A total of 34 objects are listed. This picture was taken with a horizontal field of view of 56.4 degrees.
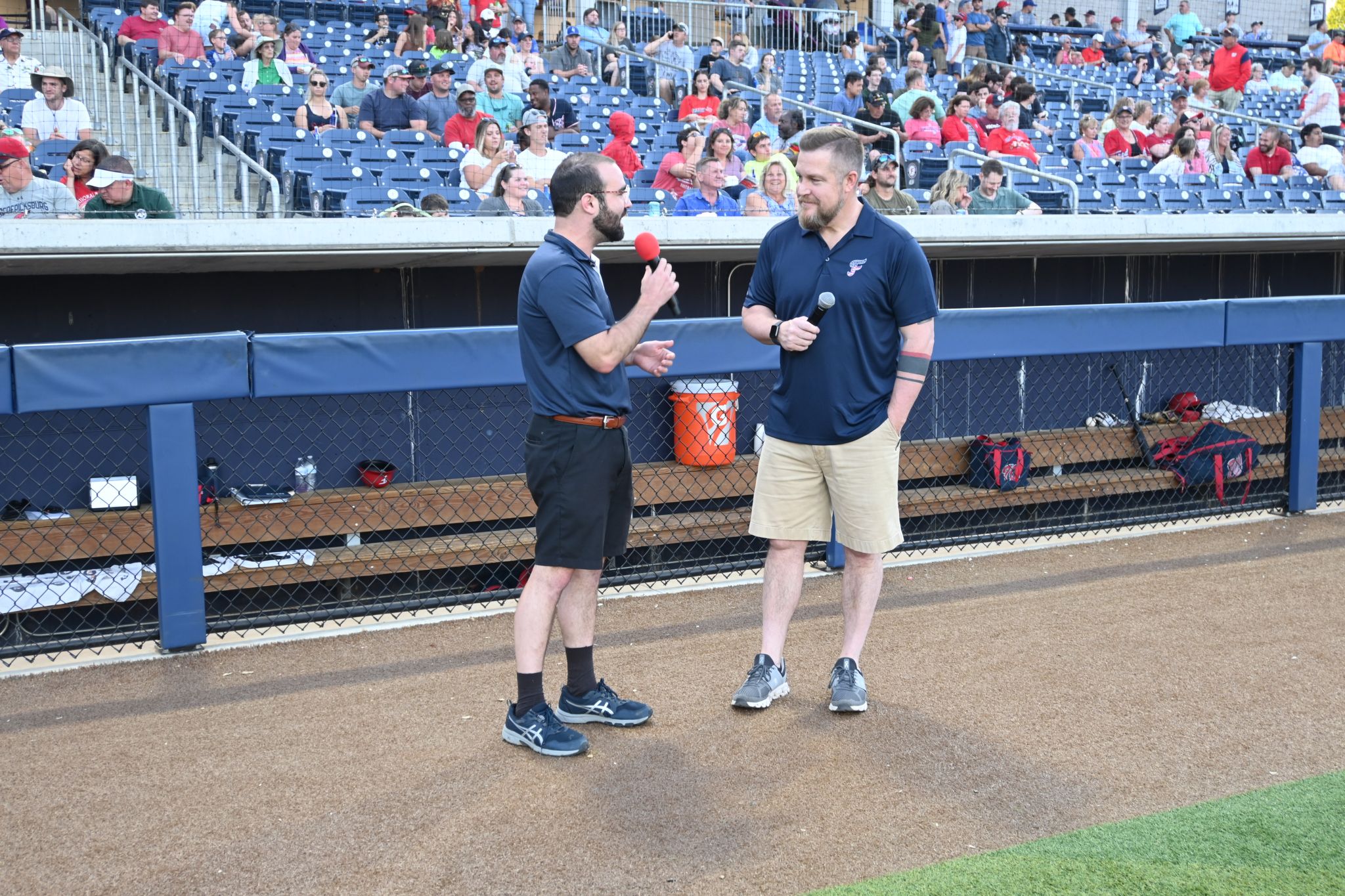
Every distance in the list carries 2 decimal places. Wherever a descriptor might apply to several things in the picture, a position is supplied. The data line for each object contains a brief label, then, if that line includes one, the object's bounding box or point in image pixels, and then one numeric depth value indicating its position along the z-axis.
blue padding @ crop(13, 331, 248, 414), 4.32
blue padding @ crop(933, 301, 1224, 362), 5.79
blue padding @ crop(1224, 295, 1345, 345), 6.45
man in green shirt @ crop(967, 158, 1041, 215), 8.95
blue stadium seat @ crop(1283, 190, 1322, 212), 11.16
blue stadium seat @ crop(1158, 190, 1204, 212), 10.51
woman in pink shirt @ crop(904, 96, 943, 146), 11.76
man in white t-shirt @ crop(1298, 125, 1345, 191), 13.50
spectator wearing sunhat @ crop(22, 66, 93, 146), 8.41
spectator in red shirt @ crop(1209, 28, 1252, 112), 17.45
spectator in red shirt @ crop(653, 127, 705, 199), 9.06
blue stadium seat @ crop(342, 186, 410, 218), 7.30
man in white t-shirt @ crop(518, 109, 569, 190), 8.66
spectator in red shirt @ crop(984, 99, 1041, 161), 11.70
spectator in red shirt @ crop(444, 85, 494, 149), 9.75
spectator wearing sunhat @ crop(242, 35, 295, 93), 10.17
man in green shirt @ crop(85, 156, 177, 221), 6.40
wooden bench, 5.76
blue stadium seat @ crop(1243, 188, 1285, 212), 11.04
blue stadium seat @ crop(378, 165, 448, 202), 8.24
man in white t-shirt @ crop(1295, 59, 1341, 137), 15.34
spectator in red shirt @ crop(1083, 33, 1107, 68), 19.95
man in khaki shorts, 3.87
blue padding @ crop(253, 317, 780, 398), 4.68
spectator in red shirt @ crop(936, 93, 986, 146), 11.94
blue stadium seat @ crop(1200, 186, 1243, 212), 10.70
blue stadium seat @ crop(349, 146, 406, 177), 8.34
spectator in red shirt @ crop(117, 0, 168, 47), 10.77
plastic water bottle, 6.66
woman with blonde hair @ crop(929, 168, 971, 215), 8.78
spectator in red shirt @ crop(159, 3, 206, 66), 10.49
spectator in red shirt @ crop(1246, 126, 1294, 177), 13.07
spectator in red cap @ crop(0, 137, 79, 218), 6.46
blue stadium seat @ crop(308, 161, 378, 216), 7.72
